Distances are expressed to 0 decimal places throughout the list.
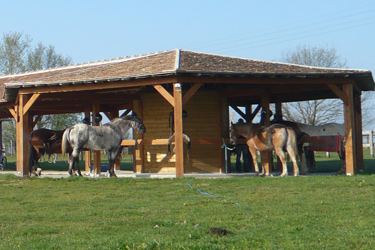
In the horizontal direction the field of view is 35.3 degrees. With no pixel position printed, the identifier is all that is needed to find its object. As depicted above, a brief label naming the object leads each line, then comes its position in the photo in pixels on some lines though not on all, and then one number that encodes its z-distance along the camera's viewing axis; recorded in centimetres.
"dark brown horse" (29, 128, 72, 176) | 1978
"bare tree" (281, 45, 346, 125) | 4234
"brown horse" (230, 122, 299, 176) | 1673
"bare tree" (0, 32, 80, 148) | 4544
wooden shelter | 1645
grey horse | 1716
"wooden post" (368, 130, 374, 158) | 3532
